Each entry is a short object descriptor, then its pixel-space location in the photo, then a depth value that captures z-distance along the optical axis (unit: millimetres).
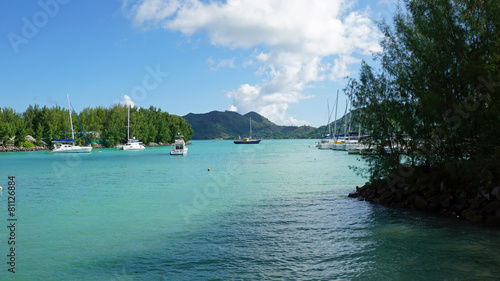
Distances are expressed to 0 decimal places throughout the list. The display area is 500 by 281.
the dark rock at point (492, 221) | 16922
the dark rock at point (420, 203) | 21119
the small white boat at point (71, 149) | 118581
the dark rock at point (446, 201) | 19969
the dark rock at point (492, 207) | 17281
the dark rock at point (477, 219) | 17491
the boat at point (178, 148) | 105062
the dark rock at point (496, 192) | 17259
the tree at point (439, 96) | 17094
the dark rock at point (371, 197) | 25031
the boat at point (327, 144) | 134000
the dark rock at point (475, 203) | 18359
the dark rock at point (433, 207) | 20547
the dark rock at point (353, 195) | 27272
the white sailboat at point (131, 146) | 147125
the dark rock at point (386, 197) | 23453
